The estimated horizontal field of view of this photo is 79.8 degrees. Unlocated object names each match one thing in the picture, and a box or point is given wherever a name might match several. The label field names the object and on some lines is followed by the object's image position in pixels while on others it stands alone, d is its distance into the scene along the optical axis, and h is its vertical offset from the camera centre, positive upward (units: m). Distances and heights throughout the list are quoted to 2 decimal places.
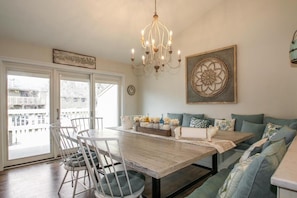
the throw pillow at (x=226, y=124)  3.27 -0.48
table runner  1.76 -0.47
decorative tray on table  2.26 -0.43
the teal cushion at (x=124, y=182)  1.48 -0.77
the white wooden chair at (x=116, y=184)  1.45 -0.76
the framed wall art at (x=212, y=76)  3.53 +0.48
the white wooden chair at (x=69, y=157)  2.10 -0.74
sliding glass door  3.29 -0.11
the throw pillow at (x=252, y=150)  1.46 -0.44
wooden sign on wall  3.72 +0.89
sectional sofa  0.85 -0.42
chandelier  3.94 +1.43
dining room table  1.30 -0.48
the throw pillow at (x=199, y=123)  3.55 -0.49
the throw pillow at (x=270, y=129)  2.40 -0.43
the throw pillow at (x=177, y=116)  4.13 -0.40
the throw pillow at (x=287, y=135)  1.52 -0.33
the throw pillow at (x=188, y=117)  3.88 -0.41
